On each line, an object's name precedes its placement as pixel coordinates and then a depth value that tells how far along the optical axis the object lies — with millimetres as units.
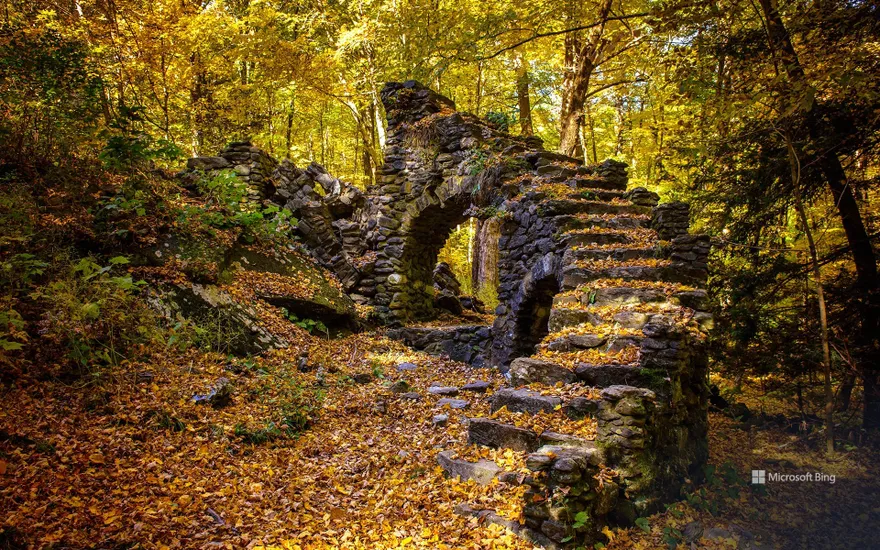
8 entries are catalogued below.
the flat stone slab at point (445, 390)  7180
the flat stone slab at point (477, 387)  7516
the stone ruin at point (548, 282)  4312
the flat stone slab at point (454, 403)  6531
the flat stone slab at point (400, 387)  7157
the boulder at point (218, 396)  5102
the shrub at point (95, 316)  4676
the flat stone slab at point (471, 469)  4211
